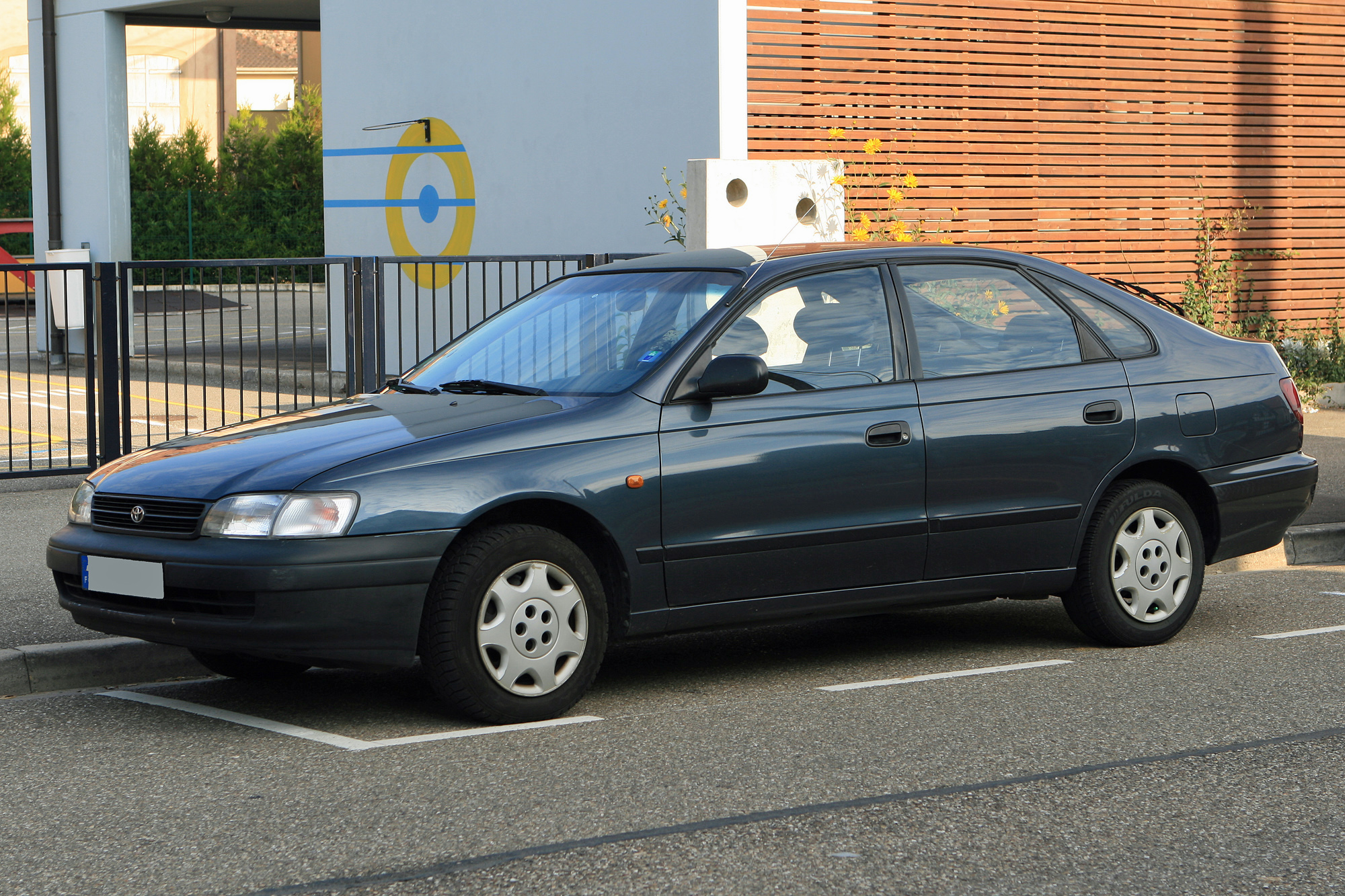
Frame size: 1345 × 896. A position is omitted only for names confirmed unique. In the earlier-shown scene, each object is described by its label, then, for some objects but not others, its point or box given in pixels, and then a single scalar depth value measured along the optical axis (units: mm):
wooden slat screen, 13617
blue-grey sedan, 5246
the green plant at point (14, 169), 37844
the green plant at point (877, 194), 13547
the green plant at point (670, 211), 13773
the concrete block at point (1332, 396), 15727
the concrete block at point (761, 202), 10617
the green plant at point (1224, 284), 15609
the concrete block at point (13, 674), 6195
